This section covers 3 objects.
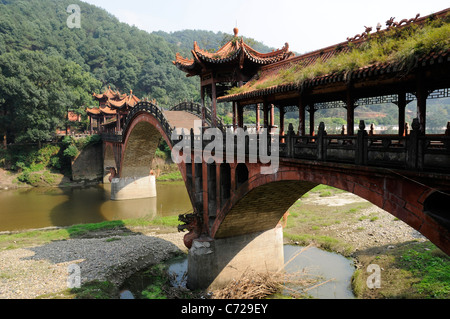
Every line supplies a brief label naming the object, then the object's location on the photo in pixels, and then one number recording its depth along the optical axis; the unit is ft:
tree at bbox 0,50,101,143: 140.26
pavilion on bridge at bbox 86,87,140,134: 148.66
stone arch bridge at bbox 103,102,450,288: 22.36
